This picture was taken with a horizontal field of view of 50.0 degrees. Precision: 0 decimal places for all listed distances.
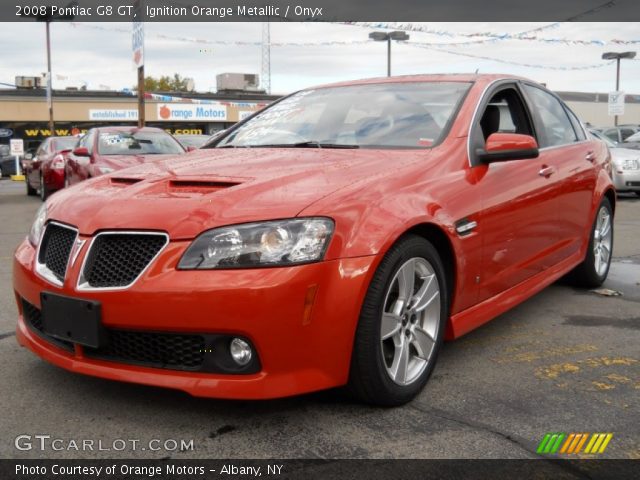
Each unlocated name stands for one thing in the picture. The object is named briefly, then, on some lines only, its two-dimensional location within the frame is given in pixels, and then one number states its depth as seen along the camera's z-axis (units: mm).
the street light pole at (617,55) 36156
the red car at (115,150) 9602
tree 67812
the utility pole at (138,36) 14320
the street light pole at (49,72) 26203
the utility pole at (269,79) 38062
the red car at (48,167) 11914
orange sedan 2492
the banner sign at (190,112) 38719
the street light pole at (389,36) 28312
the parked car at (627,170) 12461
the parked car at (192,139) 16747
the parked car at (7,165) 27547
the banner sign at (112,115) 38500
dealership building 37219
